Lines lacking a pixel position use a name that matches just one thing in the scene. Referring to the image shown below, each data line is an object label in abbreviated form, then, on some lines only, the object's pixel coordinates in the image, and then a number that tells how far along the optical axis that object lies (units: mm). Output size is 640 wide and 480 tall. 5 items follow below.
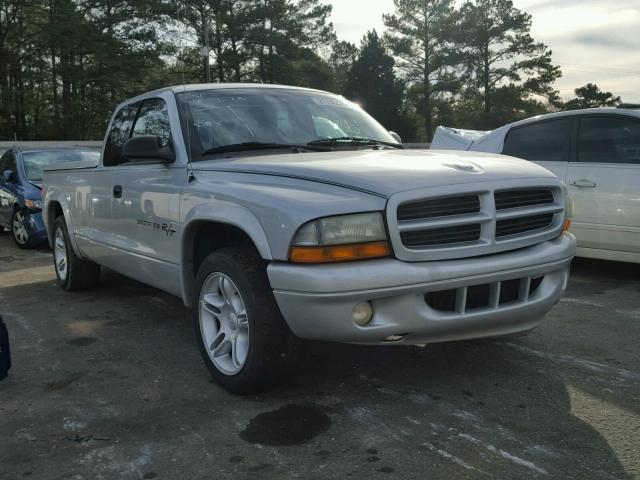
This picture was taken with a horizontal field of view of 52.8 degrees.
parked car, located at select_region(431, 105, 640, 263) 5832
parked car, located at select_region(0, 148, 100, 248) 9039
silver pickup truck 2902
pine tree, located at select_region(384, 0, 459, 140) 50000
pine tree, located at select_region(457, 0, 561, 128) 47906
